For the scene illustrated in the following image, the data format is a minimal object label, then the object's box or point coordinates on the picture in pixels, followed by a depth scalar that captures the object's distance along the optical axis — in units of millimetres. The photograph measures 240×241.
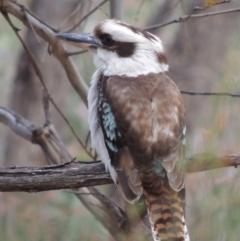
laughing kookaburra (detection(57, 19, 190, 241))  6379
